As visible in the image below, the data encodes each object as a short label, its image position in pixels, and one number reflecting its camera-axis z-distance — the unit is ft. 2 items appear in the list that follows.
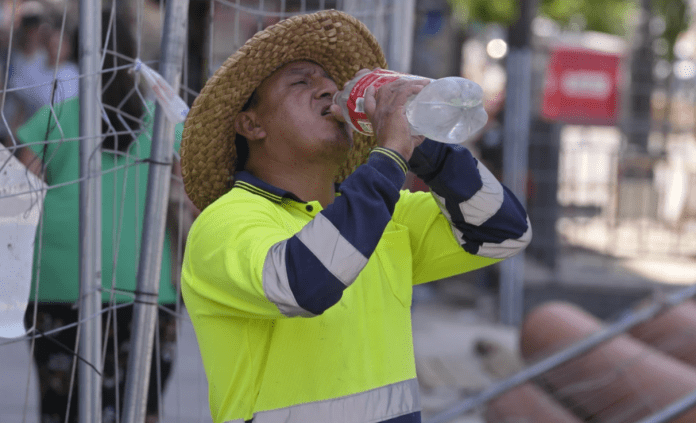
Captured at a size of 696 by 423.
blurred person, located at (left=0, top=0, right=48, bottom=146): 42.57
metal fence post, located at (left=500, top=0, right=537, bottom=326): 50.08
